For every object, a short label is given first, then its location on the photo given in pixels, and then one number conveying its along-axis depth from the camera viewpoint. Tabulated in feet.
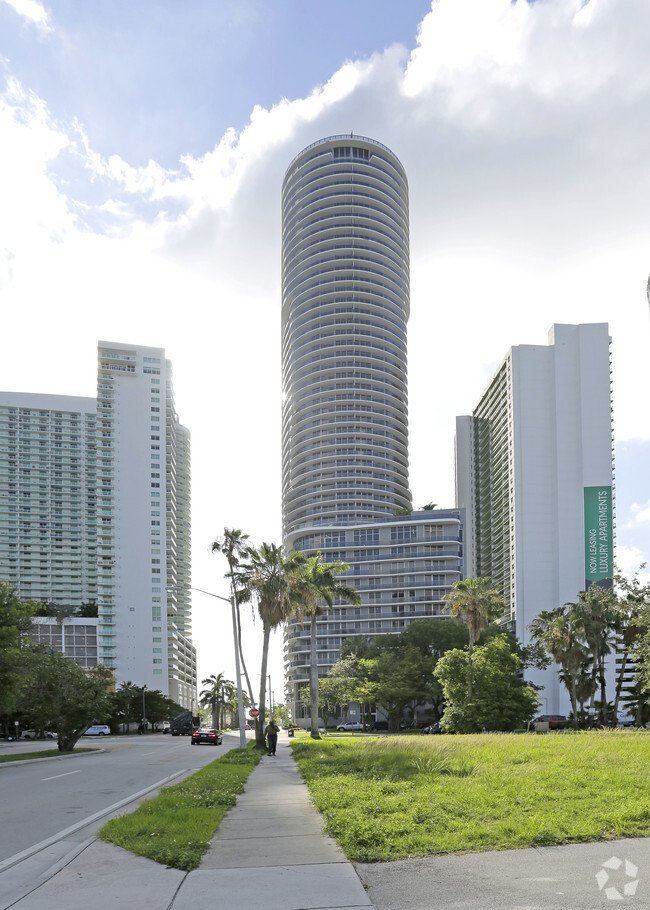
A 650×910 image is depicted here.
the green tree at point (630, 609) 211.53
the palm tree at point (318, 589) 196.34
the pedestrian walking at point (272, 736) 126.82
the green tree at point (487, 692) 179.63
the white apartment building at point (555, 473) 467.93
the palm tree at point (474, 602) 194.49
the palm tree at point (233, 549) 166.81
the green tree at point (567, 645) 220.23
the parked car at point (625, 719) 306.25
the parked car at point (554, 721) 259.60
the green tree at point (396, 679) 295.28
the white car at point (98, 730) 335.79
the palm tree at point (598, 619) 217.97
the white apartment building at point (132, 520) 599.57
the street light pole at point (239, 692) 146.30
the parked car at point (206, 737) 195.72
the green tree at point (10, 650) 111.04
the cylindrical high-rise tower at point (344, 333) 547.49
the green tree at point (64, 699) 145.07
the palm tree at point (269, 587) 139.74
